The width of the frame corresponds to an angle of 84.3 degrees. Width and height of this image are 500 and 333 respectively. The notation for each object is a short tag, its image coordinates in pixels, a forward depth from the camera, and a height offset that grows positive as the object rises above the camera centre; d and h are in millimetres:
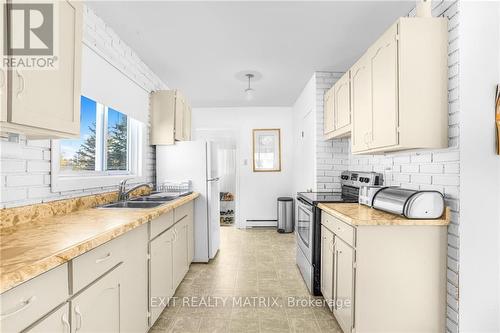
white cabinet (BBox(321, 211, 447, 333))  1722 -696
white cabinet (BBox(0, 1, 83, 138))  1104 +332
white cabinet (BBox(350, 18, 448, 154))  1736 +541
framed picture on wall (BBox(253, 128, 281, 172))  5547 +339
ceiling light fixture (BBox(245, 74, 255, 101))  3644 +1039
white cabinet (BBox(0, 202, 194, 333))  907 -558
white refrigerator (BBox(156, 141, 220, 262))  3391 -92
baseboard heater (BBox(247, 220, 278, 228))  5535 -1128
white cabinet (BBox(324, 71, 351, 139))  2734 +622
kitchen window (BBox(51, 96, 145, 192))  1975 +132
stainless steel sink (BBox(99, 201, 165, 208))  2283 -328
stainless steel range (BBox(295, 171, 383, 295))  2547 -512
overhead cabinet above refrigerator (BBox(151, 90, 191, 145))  3387 +611
